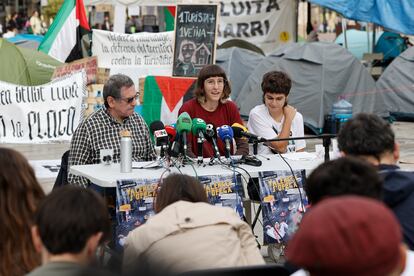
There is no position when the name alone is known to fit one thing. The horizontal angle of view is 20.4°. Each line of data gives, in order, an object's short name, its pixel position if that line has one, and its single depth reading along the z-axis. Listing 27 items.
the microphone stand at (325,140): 7.70
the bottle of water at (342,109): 18.22
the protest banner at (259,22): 26.32
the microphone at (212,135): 8.13
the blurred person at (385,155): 4.78
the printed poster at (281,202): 8.00
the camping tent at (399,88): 20.63
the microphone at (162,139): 8.09
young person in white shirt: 9.38
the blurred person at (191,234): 4.81
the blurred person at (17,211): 4.57
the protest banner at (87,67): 16.85
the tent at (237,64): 20.82
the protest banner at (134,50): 17.25
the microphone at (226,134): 8.18
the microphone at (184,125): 7.97
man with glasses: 8.32
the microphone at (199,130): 8.11
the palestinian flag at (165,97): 14.32
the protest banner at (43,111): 16.72
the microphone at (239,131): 8.34
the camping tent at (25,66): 19.57
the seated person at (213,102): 9.16
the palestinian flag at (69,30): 17.85
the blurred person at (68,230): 3.57
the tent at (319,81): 19.16
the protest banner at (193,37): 14.68
